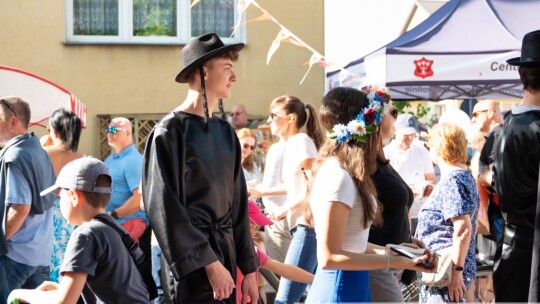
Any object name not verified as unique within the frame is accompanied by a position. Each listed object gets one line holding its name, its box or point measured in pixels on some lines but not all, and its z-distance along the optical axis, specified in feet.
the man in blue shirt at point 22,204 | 21.67
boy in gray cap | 14.25
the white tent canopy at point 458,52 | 30.01
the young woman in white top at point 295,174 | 22.93
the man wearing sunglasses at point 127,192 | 26.16
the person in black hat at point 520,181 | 13.94
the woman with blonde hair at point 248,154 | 34.32
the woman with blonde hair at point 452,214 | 20.92
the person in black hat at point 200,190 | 14.07
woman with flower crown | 13.92
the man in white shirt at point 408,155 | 33.86
